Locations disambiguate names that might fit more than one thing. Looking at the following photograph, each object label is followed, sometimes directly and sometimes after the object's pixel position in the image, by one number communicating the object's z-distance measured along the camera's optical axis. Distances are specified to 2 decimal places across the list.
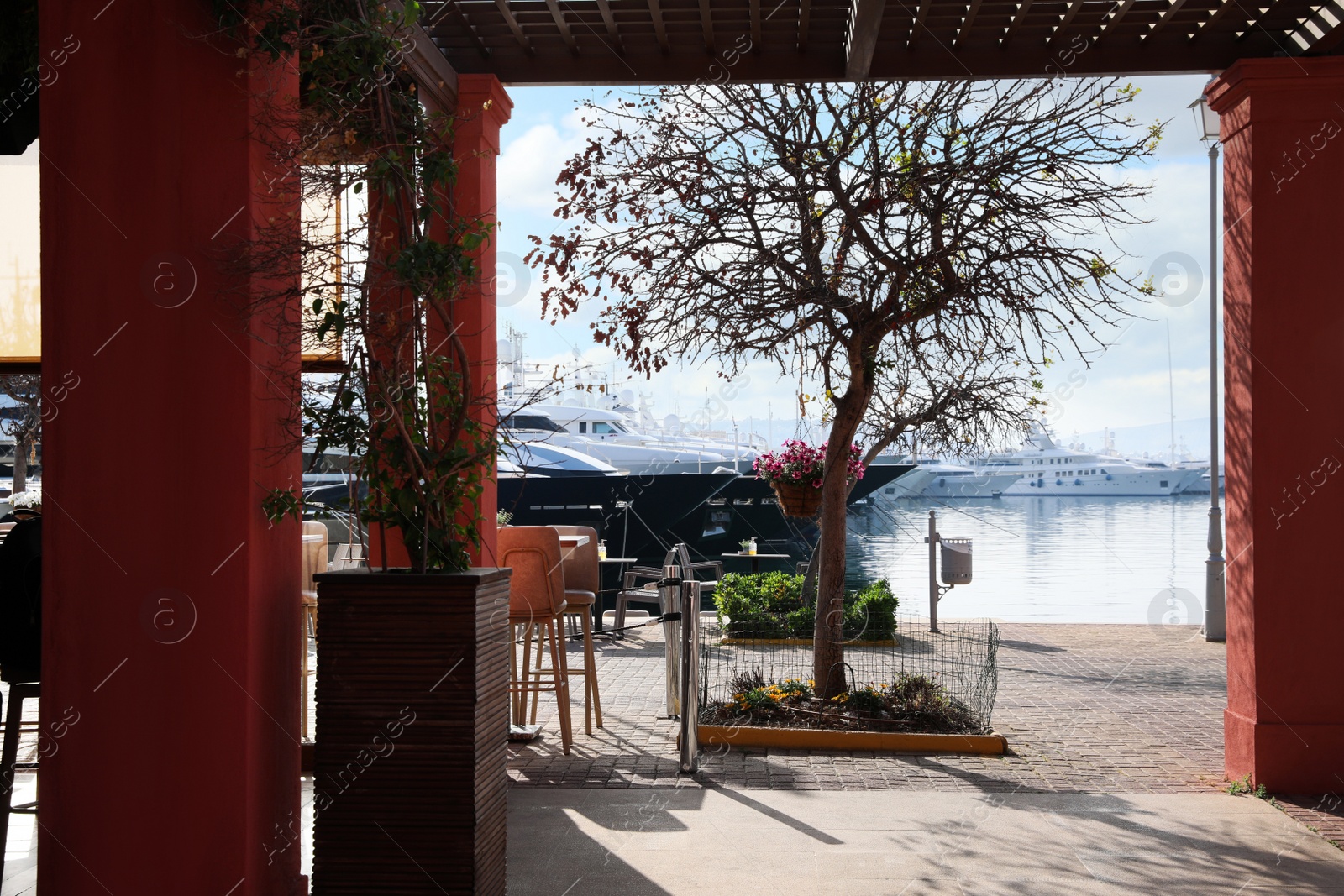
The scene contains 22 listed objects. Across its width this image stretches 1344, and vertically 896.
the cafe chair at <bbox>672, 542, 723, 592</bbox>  7.37
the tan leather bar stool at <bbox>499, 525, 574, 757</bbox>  5.80
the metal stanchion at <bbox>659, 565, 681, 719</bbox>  6.82
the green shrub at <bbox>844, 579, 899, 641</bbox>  10.23
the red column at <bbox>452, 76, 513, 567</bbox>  5.62
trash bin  11.48
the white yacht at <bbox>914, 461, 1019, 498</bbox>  55.41
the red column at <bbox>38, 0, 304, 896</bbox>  3.27
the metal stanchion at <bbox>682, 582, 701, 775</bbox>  5.60
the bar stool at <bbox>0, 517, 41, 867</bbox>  3.75
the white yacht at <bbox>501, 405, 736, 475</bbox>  29.84
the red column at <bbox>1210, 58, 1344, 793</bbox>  5.21
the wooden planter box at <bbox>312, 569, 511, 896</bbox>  3.33
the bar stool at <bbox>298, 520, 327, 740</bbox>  6.17
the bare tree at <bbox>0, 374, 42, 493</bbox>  14.76
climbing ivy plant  3.33
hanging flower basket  10.00
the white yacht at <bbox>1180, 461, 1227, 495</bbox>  70.69
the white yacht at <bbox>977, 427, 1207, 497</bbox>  67.06
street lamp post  10.55
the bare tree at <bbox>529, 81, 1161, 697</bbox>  6.56
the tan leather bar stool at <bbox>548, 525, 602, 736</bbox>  6.33
